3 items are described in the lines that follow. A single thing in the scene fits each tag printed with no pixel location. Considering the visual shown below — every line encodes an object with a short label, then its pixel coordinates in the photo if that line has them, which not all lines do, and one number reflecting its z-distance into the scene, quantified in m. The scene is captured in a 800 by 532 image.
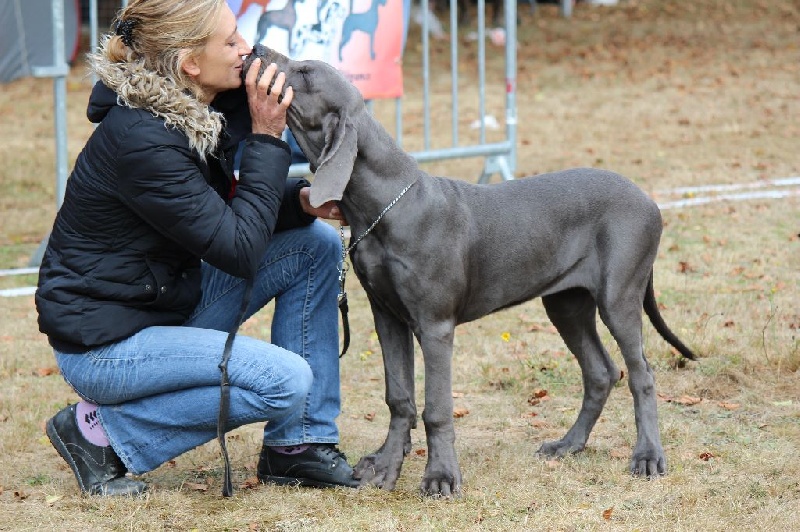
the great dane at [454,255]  7.98
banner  15.37
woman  7.55
